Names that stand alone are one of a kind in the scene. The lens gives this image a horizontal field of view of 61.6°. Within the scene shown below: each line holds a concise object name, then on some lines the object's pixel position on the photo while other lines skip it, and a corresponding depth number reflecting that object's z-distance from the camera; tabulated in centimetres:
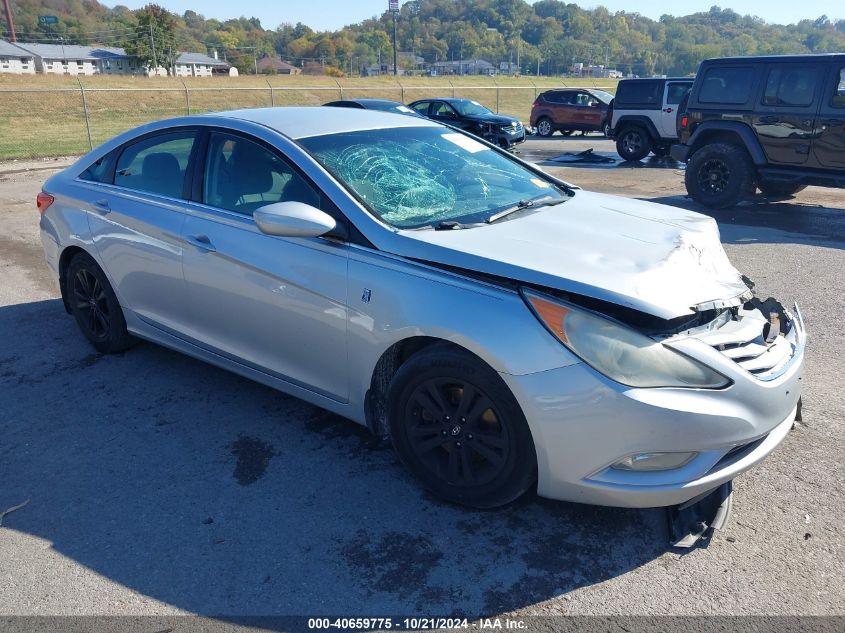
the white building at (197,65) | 9134
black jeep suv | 939
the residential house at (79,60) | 8175
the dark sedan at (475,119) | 1964
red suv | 2431
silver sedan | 264
